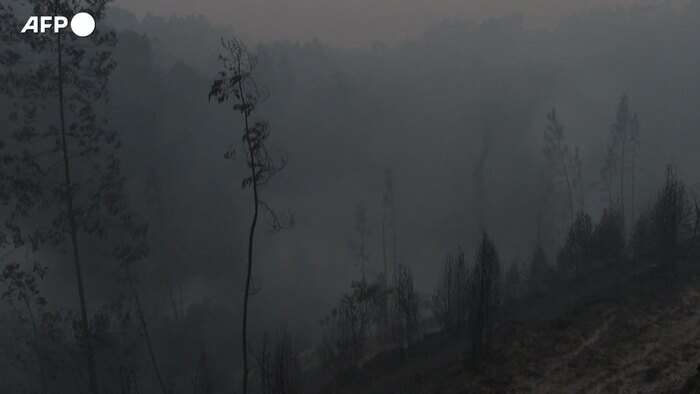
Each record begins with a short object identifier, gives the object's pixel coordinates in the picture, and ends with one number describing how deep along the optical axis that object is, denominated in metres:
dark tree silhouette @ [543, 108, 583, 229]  80.12
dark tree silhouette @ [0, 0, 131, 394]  23.33
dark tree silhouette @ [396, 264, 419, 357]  32.36
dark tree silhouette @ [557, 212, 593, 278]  43.12
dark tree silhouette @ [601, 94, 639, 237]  77.75
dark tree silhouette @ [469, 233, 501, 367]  23.81
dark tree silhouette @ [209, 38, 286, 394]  17.33
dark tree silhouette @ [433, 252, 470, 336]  34.56
